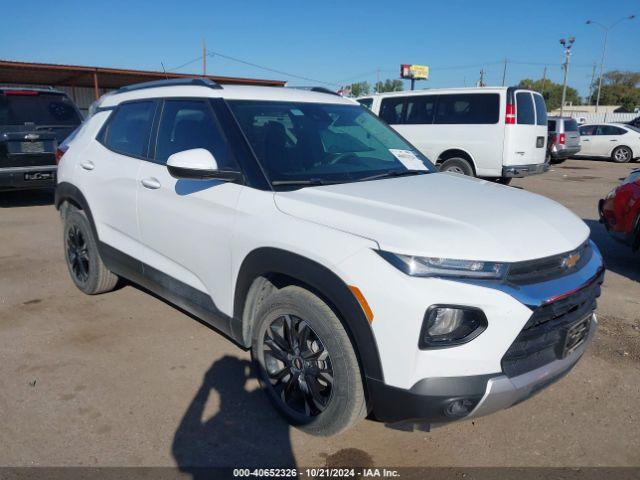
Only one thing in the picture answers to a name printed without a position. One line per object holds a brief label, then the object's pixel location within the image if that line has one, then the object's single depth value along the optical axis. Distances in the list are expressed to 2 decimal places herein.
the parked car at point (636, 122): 25.56
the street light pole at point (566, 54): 44.06
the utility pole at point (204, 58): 40.11
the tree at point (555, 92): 88.34
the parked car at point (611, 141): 19.66
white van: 10.13
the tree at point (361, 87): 85.82
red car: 5.27
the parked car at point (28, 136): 8.02
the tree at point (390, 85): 87.39
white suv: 2.19
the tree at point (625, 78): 83.38
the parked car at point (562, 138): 17.45
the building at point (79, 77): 19.52
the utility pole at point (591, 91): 88.06
